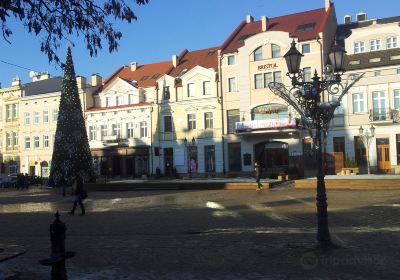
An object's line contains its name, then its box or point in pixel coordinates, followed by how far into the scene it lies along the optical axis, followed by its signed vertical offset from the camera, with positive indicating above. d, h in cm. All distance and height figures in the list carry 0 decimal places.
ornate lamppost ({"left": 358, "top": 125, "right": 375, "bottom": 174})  3816 +192
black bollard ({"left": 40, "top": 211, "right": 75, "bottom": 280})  674 -121
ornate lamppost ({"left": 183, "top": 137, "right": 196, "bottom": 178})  4675 +162
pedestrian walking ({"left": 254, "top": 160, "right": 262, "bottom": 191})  2795 -65
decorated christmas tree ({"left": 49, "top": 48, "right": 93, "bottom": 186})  3462 +200
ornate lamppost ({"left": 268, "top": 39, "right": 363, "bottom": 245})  1027 +145
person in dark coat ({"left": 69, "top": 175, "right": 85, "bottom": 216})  1900 -93
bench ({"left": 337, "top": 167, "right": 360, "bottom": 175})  3552 -78
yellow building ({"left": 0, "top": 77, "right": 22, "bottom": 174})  6044 +512
